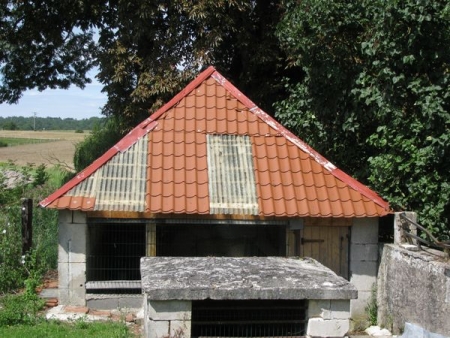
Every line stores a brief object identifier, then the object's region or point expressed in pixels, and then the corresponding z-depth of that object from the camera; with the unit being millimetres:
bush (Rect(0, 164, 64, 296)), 10811
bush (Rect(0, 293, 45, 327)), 8781
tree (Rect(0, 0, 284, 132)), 14156
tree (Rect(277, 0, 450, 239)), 9125
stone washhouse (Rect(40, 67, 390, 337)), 9383
